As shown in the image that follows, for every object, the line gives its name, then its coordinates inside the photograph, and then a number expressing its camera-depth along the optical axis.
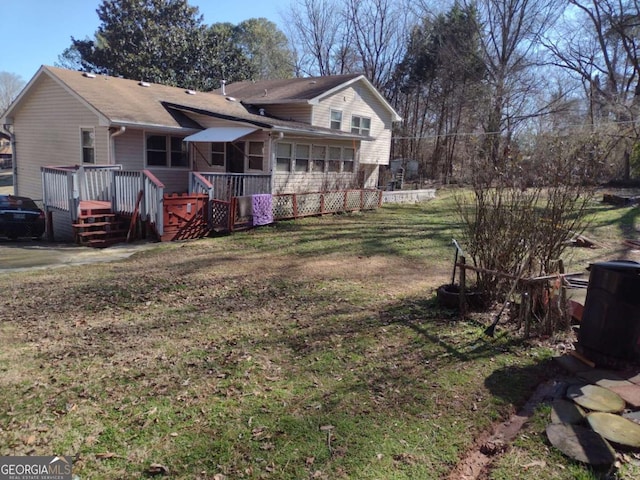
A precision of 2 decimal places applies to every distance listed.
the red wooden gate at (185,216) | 10.89
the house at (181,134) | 13.91
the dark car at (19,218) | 11.62
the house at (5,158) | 47.99
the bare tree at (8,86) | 72.99
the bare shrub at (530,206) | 5.23
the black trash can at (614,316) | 4.13
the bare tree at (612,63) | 23.12
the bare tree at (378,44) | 34.28
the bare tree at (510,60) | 29.47
